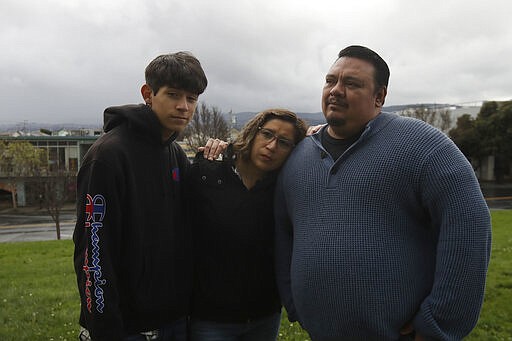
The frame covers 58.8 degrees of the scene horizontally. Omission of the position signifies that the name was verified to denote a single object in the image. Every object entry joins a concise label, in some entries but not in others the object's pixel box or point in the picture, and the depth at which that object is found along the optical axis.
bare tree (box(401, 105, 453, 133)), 41.09
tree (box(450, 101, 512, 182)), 37.24
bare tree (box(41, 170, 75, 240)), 22.12
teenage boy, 2.46
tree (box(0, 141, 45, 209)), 35.00
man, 2.22
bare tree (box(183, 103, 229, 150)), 29.86
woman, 3.02
